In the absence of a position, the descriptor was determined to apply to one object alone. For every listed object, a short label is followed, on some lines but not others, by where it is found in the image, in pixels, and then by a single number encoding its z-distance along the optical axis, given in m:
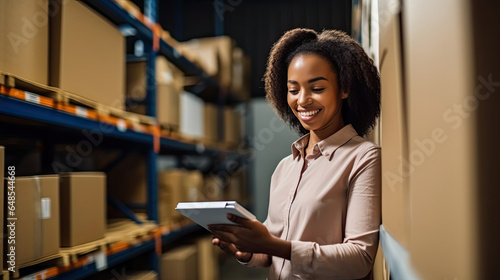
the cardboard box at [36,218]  1.63
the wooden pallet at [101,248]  1.81
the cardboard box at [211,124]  4.27
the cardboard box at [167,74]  3.26
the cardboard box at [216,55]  4.43
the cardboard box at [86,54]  1.91
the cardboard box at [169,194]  3.16
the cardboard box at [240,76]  5.03
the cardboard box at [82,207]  1.98
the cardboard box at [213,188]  4.27
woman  1.13
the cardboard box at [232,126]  4.79
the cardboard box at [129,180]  2.99
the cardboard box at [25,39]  1.60
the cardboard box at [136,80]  3.00
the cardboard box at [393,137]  0.77
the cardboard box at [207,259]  3.79
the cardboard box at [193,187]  3.58
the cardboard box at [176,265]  3.17
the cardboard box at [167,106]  3.13
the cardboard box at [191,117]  3.67
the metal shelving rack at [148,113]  1.70
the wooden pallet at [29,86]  1.52
